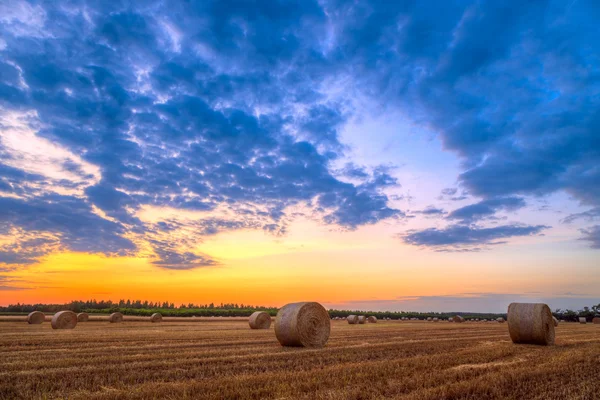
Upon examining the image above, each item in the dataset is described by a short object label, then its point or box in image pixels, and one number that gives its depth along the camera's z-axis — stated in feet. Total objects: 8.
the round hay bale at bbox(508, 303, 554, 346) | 49.62
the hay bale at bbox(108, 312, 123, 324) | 104.59
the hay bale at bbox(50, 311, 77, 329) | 76.05
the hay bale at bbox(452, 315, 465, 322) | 157.89
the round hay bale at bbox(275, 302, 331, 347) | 45.65
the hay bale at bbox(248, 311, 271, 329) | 81.61
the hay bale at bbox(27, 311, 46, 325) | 95.14
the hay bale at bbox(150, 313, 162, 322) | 113.80
